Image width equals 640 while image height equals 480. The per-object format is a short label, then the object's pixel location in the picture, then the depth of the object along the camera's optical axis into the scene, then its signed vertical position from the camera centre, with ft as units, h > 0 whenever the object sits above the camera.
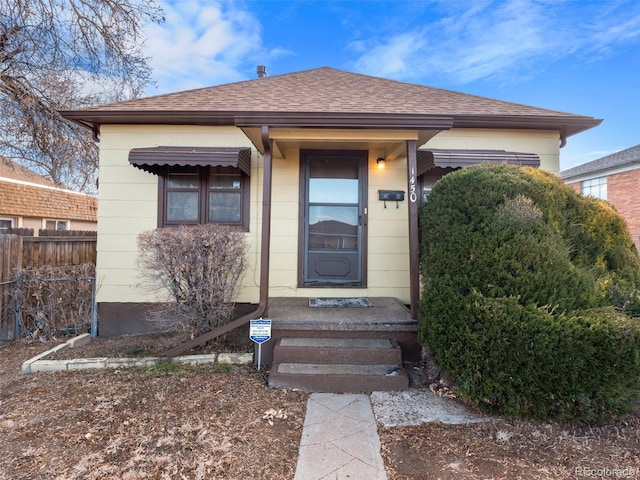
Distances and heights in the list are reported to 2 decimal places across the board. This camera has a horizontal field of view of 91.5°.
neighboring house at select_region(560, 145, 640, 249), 40.68 +10.21
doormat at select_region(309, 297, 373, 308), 13.35 -2.30
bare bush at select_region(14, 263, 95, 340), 14.07 -2.33
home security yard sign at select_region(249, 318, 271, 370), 10.24 -2.63
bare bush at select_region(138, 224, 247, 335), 10.94 -0.74
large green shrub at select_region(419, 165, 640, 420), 6.84 -1.14
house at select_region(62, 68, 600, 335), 14.43 +3.34
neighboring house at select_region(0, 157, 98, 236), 37.87 +6.08
